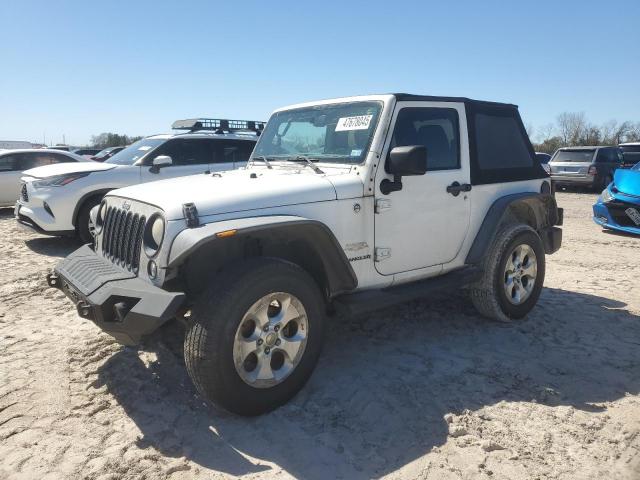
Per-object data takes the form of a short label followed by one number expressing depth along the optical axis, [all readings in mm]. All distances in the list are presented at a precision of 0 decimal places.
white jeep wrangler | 2740
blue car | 8680
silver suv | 16094
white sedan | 11172
